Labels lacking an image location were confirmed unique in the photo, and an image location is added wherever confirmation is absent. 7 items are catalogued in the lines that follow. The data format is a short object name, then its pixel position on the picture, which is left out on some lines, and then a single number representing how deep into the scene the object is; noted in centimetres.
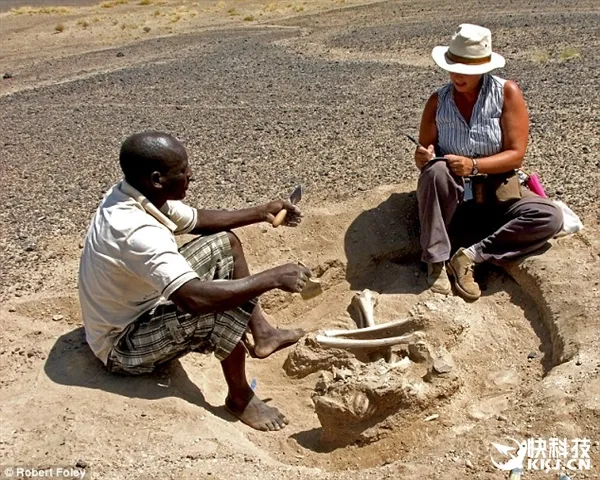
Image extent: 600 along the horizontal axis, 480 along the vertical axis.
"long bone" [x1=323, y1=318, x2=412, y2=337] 437
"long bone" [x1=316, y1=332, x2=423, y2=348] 423
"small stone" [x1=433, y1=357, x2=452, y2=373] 414
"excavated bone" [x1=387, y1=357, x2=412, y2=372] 400
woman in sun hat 493
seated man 357
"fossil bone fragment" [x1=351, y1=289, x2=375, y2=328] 465
